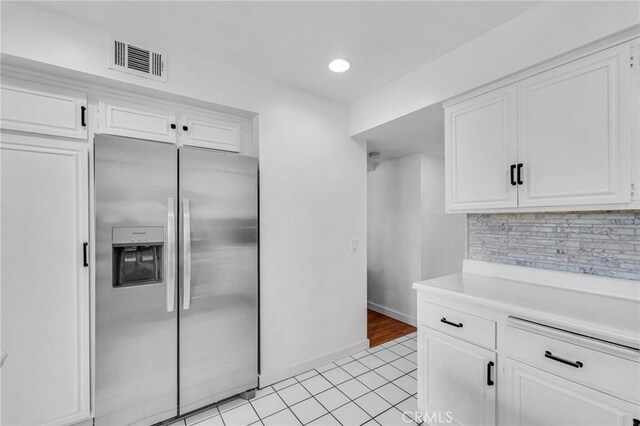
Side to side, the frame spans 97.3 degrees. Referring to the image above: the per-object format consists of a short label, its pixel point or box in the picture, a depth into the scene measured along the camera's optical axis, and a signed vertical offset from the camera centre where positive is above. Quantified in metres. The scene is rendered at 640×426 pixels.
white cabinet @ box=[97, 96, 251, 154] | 1.87 +0.66
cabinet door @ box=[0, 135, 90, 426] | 1.54 -0.40
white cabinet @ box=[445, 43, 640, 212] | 1.33 +0.40
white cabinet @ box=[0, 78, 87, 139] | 1.56 +0.61
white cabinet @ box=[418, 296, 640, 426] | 1.12 -0.77
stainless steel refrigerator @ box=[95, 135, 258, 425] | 1.64 -0.43
